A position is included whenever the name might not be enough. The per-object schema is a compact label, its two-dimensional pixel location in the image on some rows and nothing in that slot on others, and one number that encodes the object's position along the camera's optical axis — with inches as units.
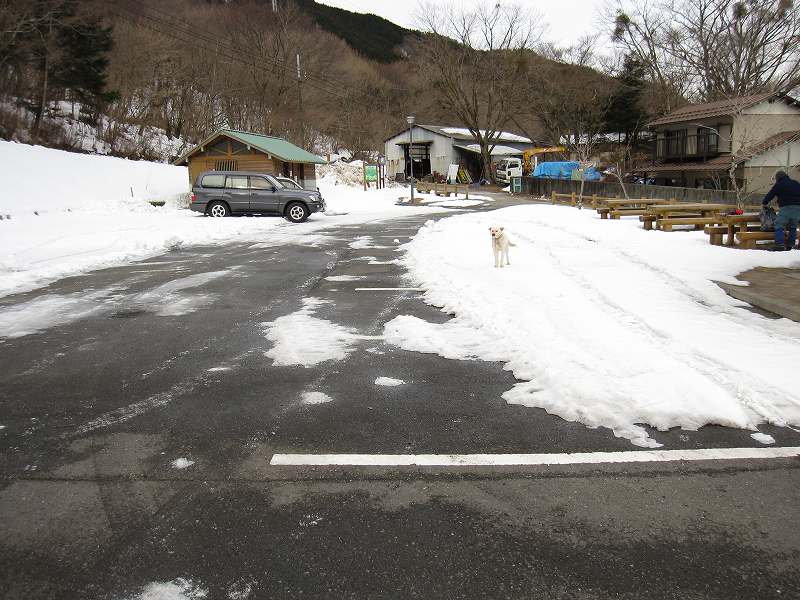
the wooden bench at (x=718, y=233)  479.2
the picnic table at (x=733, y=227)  465.4
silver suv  853.8
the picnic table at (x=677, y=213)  564.4
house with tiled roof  1310.5
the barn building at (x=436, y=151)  2292.1
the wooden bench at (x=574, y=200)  913.8
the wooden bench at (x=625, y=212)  736.3
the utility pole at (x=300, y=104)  1844.2
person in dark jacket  432.5
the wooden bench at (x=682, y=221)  546.3
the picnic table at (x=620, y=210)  733.3
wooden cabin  1157.1
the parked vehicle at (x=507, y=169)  2036.2
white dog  395.2
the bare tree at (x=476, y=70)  2148.1
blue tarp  1665.8
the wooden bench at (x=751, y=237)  451.2
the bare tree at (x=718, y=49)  1631.4
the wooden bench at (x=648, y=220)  605.1
